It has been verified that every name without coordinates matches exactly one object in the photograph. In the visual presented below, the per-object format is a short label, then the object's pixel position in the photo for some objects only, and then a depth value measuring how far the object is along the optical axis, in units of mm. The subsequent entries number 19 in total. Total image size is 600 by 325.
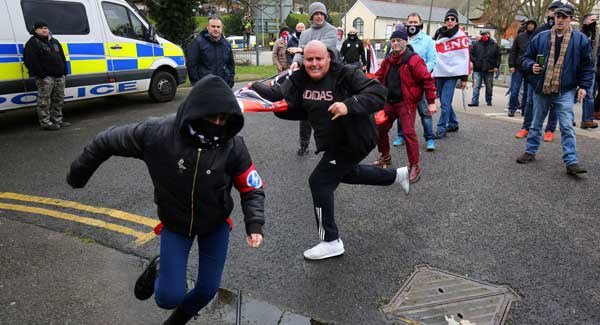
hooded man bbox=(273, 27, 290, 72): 10125
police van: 7594
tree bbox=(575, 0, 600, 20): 22988
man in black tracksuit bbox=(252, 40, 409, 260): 3303
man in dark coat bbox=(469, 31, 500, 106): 10828
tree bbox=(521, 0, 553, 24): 27402
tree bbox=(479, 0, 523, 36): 32625
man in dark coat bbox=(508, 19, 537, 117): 9398
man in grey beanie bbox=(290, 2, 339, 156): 6422
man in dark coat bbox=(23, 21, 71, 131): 7398
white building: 75625
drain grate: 2869
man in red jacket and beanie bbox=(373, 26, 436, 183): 5473
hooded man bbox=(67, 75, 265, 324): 2283
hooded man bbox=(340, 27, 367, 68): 11719
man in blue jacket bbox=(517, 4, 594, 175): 5438
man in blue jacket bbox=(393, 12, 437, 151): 6449
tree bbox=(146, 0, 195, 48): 15617
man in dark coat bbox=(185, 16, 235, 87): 6875
